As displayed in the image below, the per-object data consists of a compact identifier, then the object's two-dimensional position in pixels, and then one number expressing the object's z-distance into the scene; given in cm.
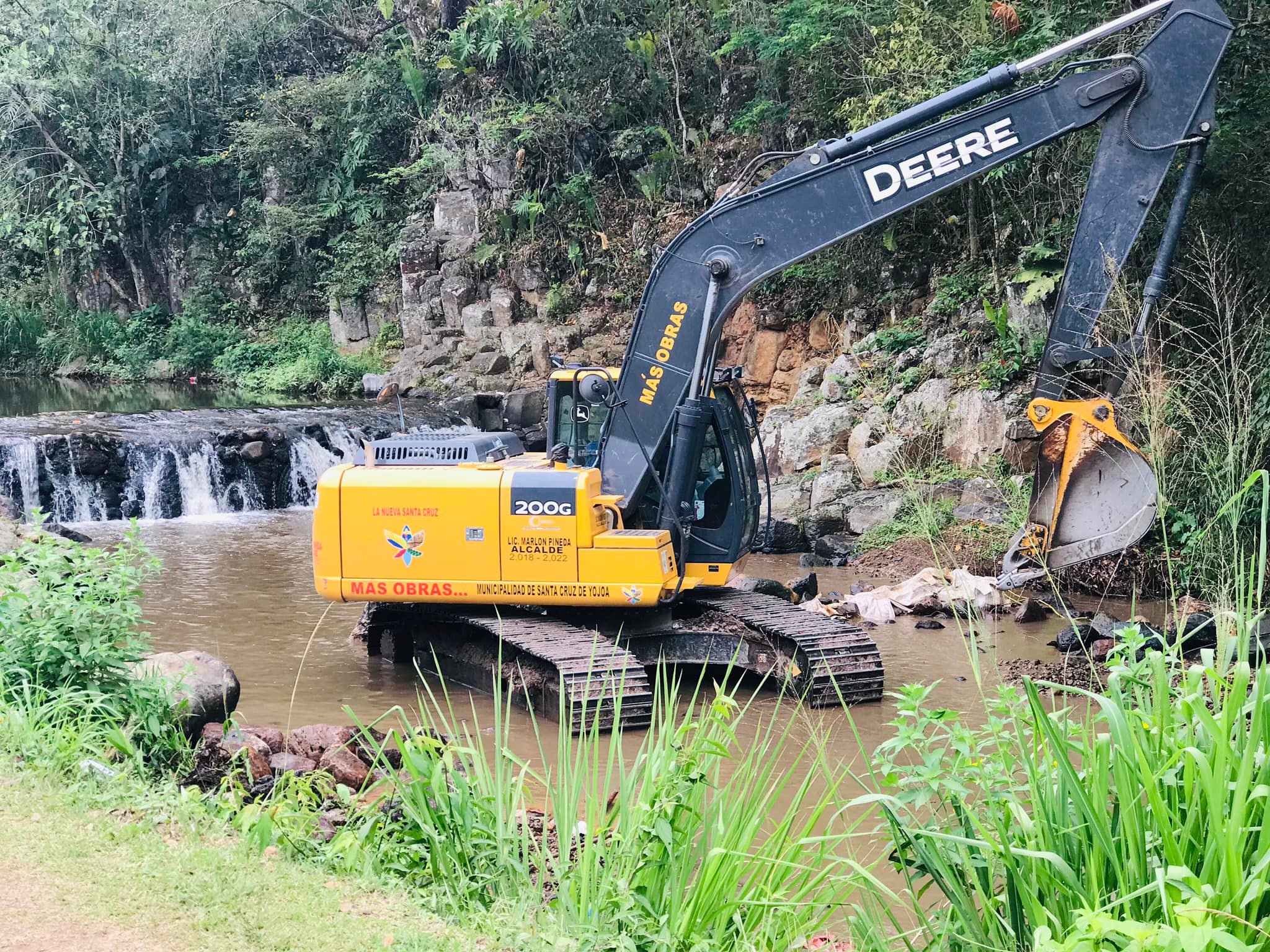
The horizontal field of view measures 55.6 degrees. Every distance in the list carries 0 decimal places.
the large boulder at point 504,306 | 2619
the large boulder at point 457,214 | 2803
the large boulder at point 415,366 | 2550
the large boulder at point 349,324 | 3080
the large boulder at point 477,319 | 2620
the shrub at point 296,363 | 2872
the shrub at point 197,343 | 3284
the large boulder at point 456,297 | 2686
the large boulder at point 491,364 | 2442
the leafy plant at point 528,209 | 2609
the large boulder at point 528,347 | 2405
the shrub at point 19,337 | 3484
